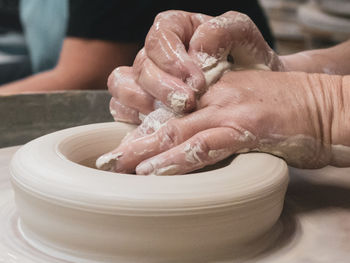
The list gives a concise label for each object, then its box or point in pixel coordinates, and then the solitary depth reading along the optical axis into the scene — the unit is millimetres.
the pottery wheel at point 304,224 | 558
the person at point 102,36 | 1027
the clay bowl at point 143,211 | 525
